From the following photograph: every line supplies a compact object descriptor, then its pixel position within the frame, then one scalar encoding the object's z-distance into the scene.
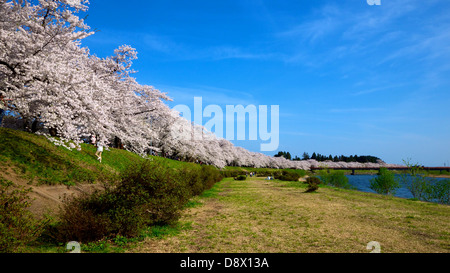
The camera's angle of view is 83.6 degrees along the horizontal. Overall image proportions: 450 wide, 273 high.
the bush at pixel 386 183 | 28.33
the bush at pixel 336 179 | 37.97
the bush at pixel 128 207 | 7.17
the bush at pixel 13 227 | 5.14
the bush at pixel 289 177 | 45.19
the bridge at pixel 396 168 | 89.91
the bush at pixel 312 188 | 24.23
